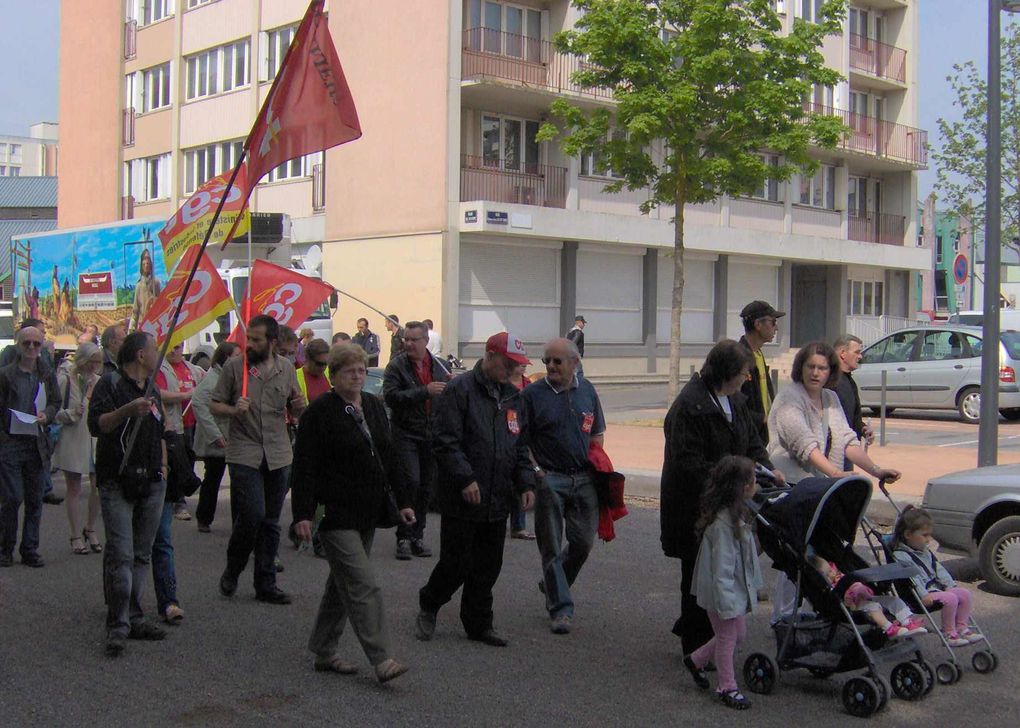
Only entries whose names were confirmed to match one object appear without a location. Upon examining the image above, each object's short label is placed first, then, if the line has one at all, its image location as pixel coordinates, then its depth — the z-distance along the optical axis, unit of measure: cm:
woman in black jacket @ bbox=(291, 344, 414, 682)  593
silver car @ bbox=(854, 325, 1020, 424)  2109
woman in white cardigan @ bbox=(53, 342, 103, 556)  962
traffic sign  2638
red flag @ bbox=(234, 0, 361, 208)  765
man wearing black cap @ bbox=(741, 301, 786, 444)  745
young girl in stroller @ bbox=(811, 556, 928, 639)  575
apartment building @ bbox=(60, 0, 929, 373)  3019
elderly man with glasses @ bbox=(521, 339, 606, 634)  723
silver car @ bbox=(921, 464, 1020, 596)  823
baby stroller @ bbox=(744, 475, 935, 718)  578
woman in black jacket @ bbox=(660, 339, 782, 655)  617
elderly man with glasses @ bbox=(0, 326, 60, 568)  902
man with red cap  673
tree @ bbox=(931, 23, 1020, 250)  3008
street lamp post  1196
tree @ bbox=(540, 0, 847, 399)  2083
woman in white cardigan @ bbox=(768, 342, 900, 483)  691
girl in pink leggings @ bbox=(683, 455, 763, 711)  569
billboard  2667
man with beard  780
